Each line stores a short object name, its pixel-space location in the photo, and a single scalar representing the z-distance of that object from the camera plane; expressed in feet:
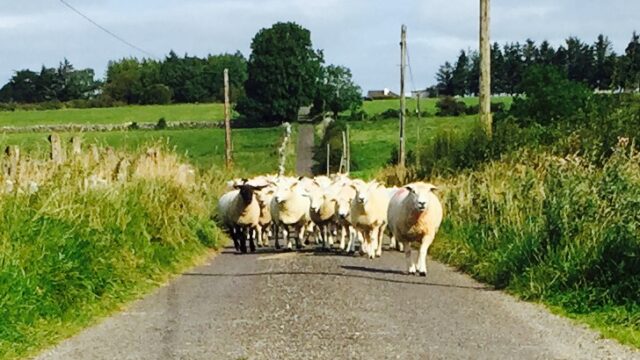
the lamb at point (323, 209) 87.61
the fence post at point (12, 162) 58.54
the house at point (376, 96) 492.70
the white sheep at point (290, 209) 90.27
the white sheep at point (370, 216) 78.79
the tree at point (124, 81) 392.98
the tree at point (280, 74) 352.08
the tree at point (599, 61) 216.08
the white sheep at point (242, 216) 89.25
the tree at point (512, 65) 428.15
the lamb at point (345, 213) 84.17
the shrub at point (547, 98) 125.56
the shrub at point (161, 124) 315.15
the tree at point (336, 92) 370.12
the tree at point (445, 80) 483.51
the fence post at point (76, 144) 72.68
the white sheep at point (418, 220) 65.87
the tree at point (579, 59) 311.47
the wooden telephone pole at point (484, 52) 93.50
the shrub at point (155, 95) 386.32
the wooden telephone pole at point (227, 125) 172.04
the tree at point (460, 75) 469.57
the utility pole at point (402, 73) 156.87
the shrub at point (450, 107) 343.46
